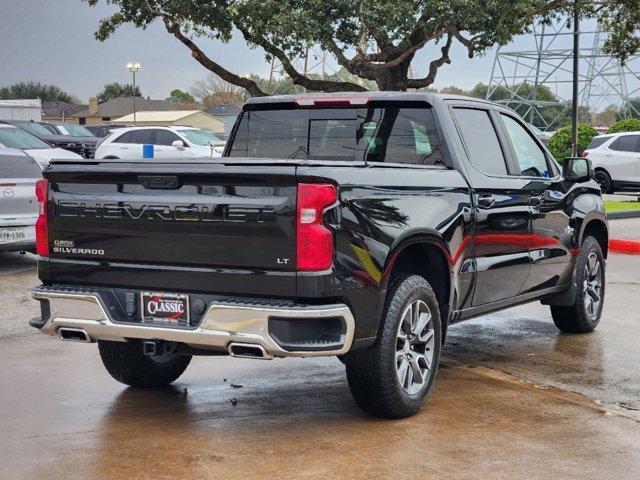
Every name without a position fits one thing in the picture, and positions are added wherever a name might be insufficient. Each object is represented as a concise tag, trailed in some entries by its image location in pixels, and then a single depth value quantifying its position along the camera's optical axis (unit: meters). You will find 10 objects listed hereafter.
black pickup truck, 5.35
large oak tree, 26.28
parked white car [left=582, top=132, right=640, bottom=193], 25.64
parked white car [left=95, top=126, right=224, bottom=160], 27.62
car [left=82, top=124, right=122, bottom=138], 47.67
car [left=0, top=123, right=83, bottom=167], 18.04
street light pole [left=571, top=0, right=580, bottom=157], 25.84
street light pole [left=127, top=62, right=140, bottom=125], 71.69
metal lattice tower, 52.66
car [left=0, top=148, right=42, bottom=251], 11.92
